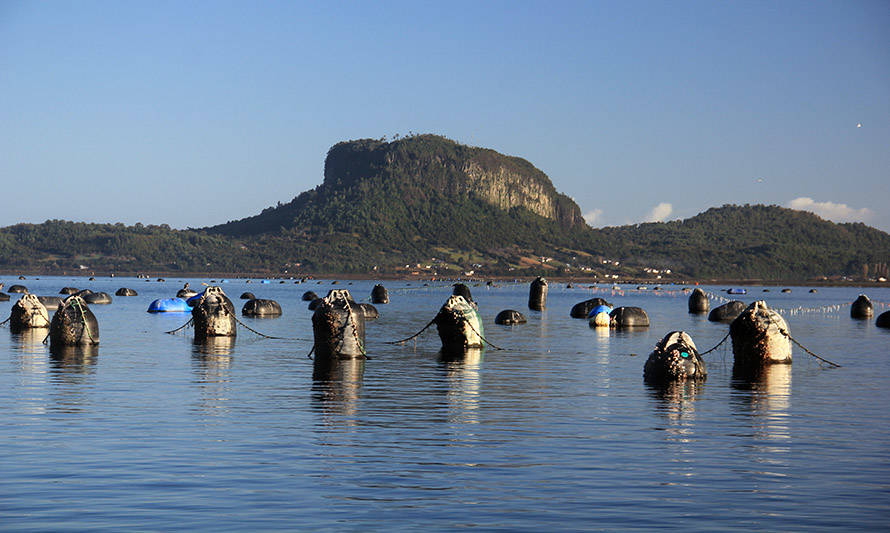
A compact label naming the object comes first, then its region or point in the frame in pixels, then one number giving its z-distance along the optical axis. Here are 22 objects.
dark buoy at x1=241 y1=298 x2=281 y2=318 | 83.56
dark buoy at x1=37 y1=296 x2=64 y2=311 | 90.01
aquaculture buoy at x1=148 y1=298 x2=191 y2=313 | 89.94
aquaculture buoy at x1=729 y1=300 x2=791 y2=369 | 40.09
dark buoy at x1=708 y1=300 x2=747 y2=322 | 82.88
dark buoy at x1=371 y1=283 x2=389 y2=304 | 125.88
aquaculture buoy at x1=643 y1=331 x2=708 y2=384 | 33.59
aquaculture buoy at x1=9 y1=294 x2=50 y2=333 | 56.78
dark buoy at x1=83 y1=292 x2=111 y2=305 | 110.31
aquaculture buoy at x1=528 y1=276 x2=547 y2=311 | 104.61
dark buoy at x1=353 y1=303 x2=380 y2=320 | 80.86
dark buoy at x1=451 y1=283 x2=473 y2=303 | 78.72
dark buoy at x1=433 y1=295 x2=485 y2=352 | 47.69
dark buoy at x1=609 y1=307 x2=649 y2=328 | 71.06
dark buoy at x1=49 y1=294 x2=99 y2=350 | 45.66
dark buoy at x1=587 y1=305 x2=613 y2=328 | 71.62
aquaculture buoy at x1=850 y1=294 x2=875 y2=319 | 98.31
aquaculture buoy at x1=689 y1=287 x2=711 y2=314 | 103.44
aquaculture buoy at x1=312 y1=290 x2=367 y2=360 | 40.94
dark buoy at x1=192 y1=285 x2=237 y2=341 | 53.69
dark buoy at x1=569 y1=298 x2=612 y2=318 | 88.31
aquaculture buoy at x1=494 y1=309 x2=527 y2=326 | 75.39
